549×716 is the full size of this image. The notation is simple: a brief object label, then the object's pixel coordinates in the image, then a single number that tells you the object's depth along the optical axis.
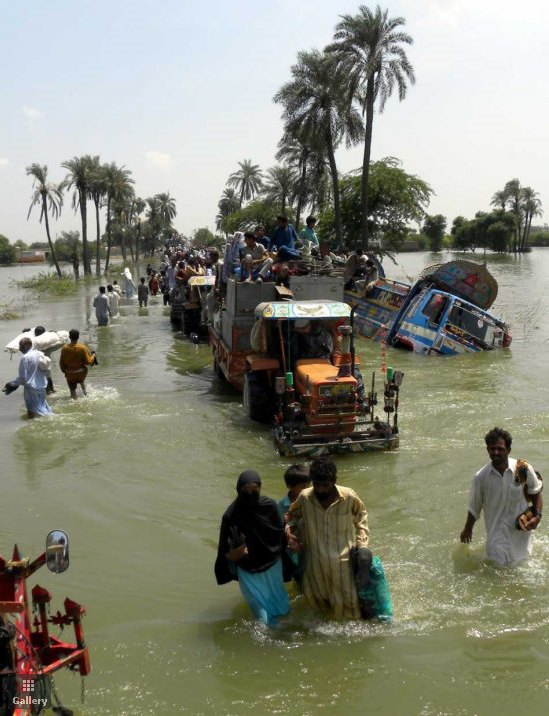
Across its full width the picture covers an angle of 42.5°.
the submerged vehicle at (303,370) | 9.38
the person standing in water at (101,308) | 25.67
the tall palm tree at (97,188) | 59.44
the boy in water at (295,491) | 5.01
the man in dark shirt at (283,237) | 13.80
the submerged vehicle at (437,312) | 19.02
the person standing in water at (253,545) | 4.75
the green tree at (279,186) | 58.16
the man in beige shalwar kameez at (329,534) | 4.80
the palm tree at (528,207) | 113.38
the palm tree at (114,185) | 65.88
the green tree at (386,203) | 42.50
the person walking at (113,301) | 27.97
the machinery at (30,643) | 3.30
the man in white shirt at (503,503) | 5.43
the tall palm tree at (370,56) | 33.59
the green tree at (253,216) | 62.11
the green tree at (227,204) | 97.31
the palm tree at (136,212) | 94.39
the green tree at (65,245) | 83.94
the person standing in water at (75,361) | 12.44
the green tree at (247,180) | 81.50
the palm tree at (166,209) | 107.81
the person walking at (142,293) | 33.81
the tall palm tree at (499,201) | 113.75
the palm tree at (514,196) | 112.50
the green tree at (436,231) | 124.68
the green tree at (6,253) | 135.12
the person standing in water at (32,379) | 11.36
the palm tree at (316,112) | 36.62
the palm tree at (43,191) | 57.06
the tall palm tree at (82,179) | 57.31
